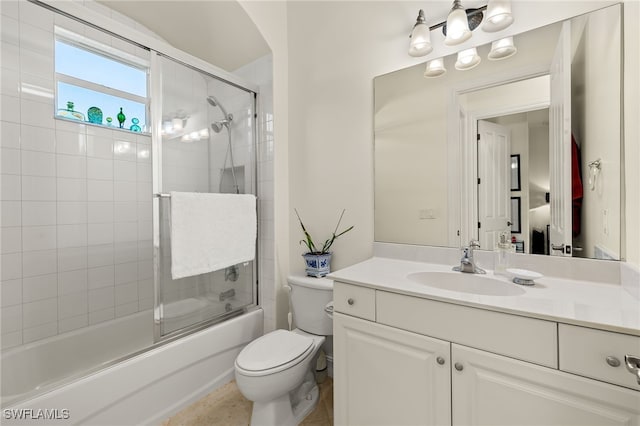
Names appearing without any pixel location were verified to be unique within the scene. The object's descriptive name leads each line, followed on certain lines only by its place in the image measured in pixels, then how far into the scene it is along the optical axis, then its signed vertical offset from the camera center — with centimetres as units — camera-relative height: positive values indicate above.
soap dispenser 123 -20
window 171 +83
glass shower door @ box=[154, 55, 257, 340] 162 +30
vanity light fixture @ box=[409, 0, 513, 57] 125 +88
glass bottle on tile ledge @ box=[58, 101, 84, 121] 176 +62
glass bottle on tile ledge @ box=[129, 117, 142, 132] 199 +61
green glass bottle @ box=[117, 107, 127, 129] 197 +66
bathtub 121 -83
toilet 133 -72
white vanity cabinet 78 -51
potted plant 183 -29
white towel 155 -11
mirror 111 +30
